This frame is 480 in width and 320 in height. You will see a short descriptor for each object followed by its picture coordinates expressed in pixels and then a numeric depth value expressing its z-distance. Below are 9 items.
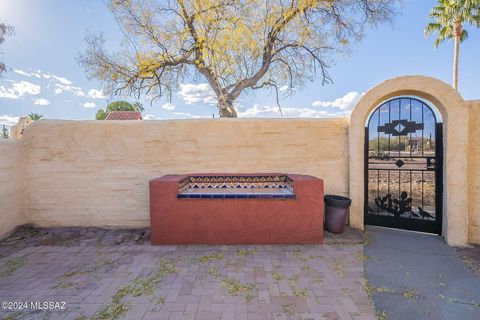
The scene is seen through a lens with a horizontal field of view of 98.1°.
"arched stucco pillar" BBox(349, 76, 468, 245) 3.75
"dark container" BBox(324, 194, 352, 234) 4.12
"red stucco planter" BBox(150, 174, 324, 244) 3.74
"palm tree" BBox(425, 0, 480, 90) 11.61
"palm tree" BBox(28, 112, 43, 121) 31.49
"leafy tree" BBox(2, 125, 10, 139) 16.24
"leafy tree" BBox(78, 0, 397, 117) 8.12
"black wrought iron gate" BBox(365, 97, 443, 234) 4.17
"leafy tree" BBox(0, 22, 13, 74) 7.35
